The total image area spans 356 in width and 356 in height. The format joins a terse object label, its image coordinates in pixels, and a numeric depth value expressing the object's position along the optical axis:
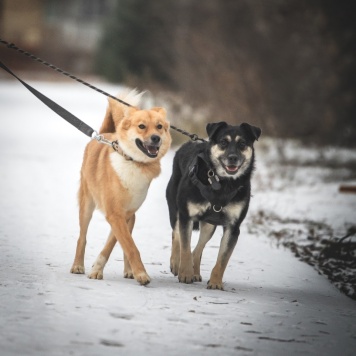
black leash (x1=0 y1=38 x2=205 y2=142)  11.99
